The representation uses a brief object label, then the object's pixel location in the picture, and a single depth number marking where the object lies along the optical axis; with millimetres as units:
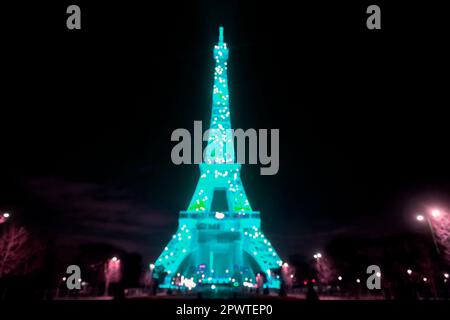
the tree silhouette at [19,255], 27352
